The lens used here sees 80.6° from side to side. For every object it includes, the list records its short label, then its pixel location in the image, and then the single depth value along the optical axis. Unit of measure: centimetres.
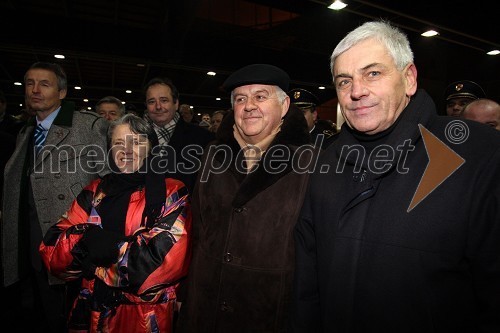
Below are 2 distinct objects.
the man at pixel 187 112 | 636
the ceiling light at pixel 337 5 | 454
